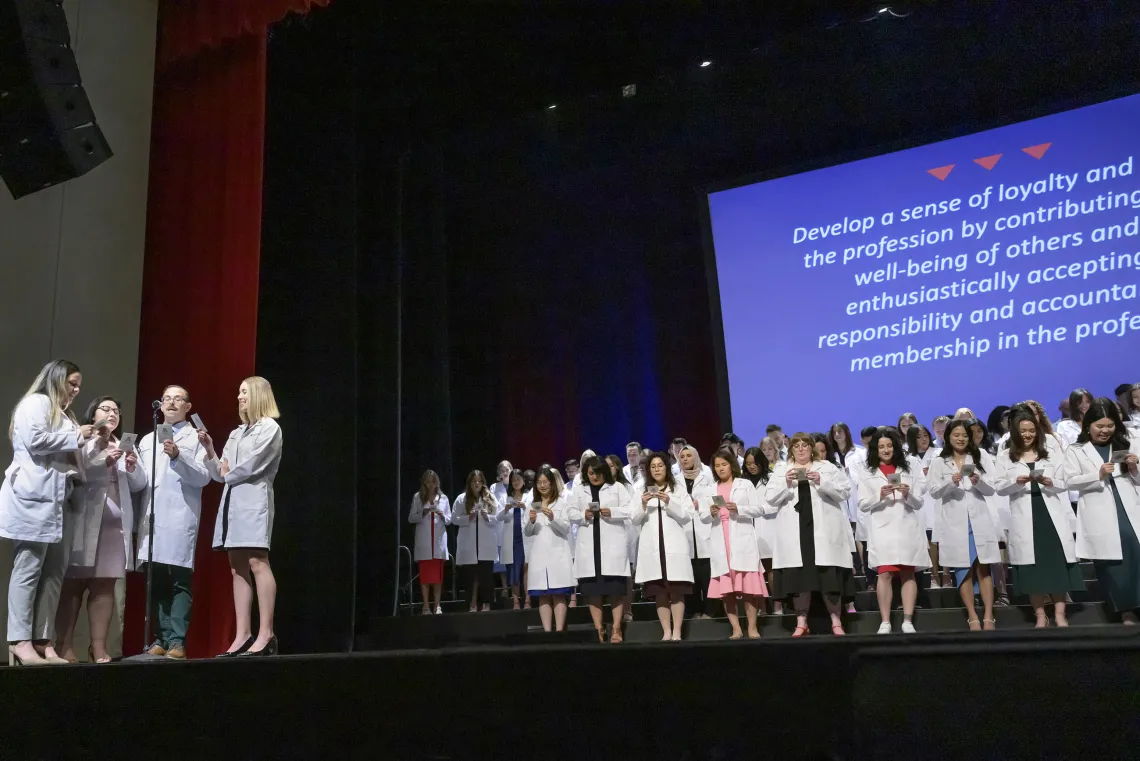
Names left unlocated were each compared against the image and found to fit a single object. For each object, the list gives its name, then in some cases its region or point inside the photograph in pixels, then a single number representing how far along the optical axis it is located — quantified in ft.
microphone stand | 15.56
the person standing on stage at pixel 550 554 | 23.16
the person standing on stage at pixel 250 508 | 16.10
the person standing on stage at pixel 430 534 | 28.89
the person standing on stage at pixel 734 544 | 20.72
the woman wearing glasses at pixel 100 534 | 16.16
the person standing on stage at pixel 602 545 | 21.68
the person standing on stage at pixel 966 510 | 19.21
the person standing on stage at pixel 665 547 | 20.92
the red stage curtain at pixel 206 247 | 23.20
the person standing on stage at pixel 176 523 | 16.61
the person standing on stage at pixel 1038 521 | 18.48
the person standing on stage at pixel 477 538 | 28.78
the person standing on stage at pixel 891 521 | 19.16
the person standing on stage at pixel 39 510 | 15.02
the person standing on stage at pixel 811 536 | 19.66
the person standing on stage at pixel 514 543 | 28.50
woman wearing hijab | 22.11
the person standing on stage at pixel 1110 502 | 17.74
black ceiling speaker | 14.89
